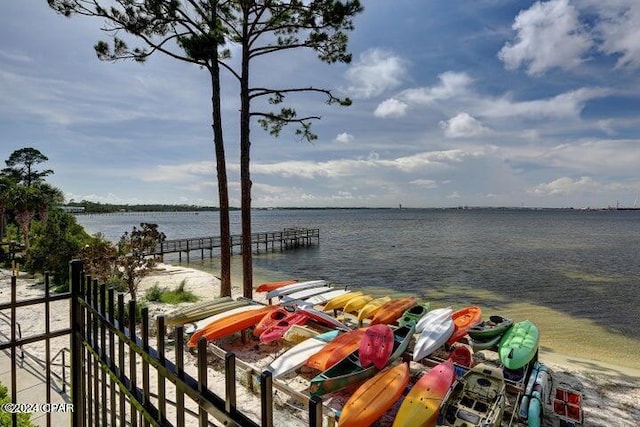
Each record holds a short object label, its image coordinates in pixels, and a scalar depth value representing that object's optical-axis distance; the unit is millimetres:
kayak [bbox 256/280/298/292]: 13849
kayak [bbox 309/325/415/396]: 6336
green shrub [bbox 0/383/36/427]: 3252
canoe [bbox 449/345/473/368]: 8109
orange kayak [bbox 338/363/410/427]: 5422
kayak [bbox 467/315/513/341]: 8867
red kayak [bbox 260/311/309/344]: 8695
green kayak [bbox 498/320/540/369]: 7457
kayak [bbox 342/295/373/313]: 11422
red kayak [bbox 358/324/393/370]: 7043
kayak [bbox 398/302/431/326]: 9700
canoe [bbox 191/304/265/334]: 9220
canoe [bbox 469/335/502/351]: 8656
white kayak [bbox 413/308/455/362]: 7801
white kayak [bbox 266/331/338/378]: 7016
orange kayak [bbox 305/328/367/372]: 7152
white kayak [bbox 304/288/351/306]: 11811
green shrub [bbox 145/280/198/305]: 13180
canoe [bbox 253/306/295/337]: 9112
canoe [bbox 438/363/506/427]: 5492
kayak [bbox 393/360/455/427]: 5305
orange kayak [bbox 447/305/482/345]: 9070
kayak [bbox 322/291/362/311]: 11703
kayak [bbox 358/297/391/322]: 10719
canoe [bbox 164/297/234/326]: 9758
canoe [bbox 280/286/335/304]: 12112
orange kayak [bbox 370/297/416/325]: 10336
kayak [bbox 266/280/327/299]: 12672
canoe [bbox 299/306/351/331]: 9876
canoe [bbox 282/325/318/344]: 8695
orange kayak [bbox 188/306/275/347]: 8688
